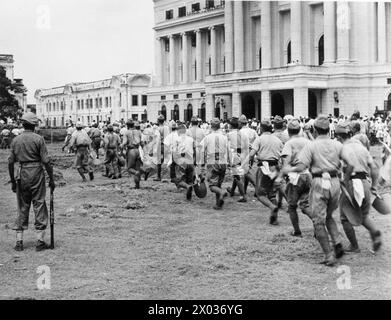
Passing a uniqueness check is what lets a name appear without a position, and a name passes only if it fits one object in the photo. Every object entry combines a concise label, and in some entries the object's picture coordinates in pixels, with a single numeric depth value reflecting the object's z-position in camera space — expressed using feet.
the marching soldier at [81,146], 62.54
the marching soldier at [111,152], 65.57
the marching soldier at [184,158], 47.34
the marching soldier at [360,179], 28.48
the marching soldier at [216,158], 43.75
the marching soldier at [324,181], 27.50
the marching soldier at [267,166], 37.78
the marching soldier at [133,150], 57.62
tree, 135.13
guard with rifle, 30.78
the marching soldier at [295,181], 31.89
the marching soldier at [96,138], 86.48
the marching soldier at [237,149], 46.78
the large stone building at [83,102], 158.30
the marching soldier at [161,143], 61.87
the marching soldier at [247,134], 47.16
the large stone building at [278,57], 147.74
